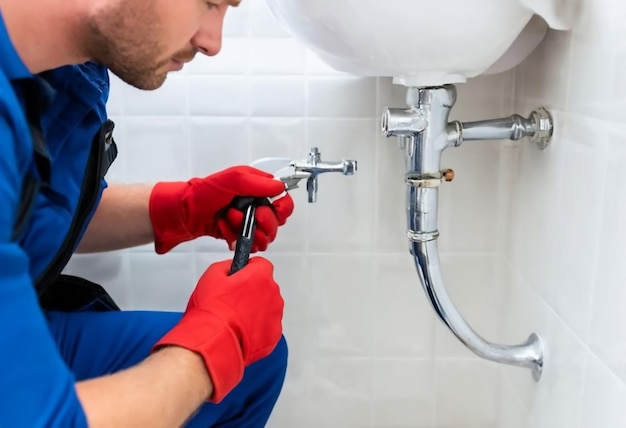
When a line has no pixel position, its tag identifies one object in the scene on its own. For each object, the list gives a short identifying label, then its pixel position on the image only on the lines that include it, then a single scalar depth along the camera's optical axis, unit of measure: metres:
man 0.50
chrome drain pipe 0.84
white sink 0.68
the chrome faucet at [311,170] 0.95
